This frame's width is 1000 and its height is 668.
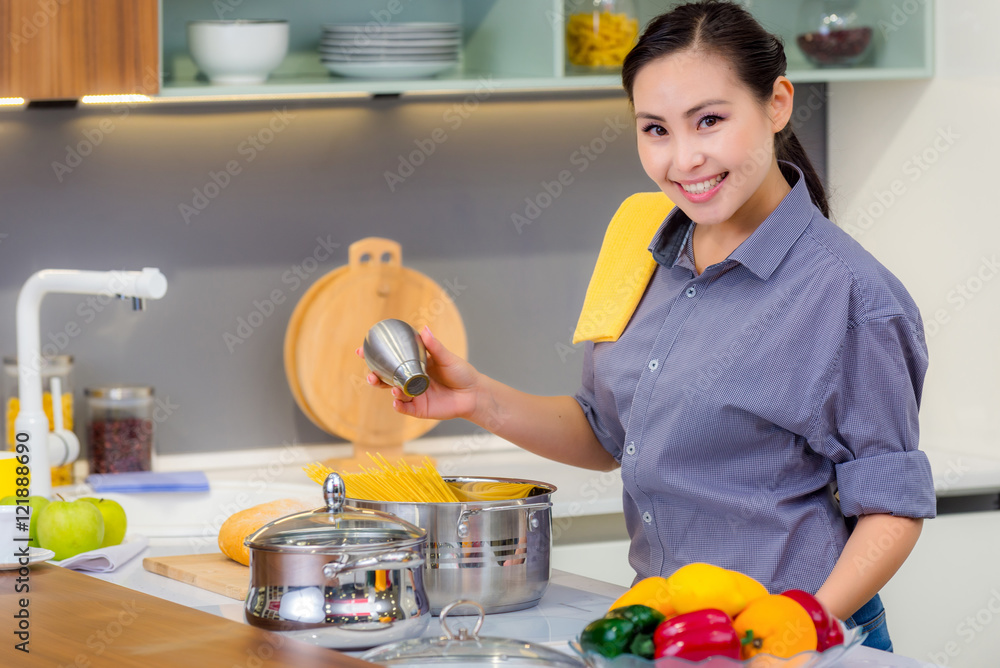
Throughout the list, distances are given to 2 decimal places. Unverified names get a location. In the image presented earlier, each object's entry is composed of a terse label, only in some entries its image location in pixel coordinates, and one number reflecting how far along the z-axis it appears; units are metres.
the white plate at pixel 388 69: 3.94
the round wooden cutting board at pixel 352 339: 4.14
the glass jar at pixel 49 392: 4.01
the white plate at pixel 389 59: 3.94
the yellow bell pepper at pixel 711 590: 2.81
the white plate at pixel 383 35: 3.93
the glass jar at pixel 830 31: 4.19
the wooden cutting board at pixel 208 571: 3.19
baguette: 3.28
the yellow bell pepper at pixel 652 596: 2.83
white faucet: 3.62
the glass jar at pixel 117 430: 4.04
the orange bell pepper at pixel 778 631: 2.77
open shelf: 3.95
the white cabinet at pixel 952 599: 4.08
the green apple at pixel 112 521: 3.42
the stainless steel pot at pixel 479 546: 3.06
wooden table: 2.85
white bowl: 3.87
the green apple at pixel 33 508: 3.31
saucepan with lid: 2.90
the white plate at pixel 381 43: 3.93
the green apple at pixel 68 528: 3.32
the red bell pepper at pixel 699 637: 2.75
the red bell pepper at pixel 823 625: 2.80
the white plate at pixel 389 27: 3.93
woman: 3.14
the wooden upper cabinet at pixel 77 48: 3.74
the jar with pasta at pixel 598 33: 4.03
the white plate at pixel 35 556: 3.22
